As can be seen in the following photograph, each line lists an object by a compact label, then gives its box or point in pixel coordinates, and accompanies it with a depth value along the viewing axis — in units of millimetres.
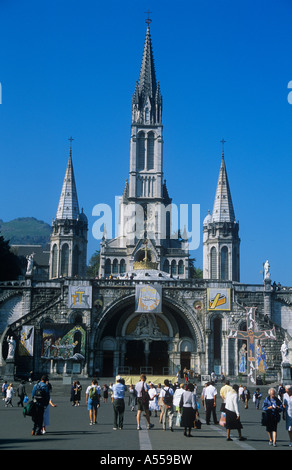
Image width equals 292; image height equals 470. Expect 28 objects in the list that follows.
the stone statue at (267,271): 62469
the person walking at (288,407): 17172
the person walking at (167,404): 21484
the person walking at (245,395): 34881
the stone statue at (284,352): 52281
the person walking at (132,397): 30156
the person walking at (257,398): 35750
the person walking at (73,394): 34000
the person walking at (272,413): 17125
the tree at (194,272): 105788
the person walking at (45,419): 19173
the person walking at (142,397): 20938
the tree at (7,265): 72000
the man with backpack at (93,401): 22922
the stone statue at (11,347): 53131
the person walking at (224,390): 19256
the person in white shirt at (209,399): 22969
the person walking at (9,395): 32031
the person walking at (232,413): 17906
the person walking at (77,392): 34034
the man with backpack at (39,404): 18578
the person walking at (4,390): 37200
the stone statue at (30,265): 62884
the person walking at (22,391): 30911
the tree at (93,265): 120775
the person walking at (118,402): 20312
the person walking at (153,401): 26809
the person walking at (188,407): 18641
